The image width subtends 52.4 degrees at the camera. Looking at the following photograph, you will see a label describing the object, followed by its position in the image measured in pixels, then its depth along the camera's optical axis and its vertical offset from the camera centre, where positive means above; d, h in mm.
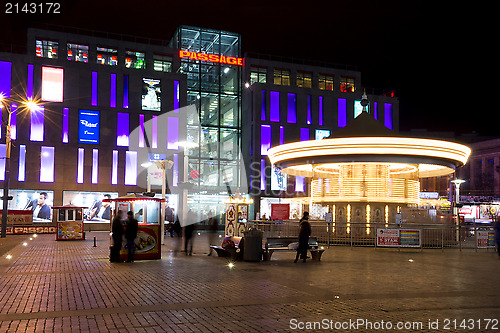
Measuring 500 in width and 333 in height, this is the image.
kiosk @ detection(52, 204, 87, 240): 28016 -1464
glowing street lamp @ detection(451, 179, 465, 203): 40153 +1385
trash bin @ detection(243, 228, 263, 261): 16672 -1544
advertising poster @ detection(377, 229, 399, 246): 21969 -1654
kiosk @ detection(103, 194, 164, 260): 17016 -802
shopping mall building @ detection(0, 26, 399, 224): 47438 +9162
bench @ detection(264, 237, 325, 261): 17219 -1635
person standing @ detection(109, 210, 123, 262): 16250 -1303
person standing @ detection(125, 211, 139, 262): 16328 -1150
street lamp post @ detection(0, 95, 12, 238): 30594 +225
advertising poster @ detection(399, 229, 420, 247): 21906 -1641
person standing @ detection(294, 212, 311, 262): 16656 -1331
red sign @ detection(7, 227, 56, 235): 35516 -2405
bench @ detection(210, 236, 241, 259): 17281 -1828
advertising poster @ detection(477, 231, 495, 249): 23359 -1824
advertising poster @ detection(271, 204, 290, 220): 30662 -772
